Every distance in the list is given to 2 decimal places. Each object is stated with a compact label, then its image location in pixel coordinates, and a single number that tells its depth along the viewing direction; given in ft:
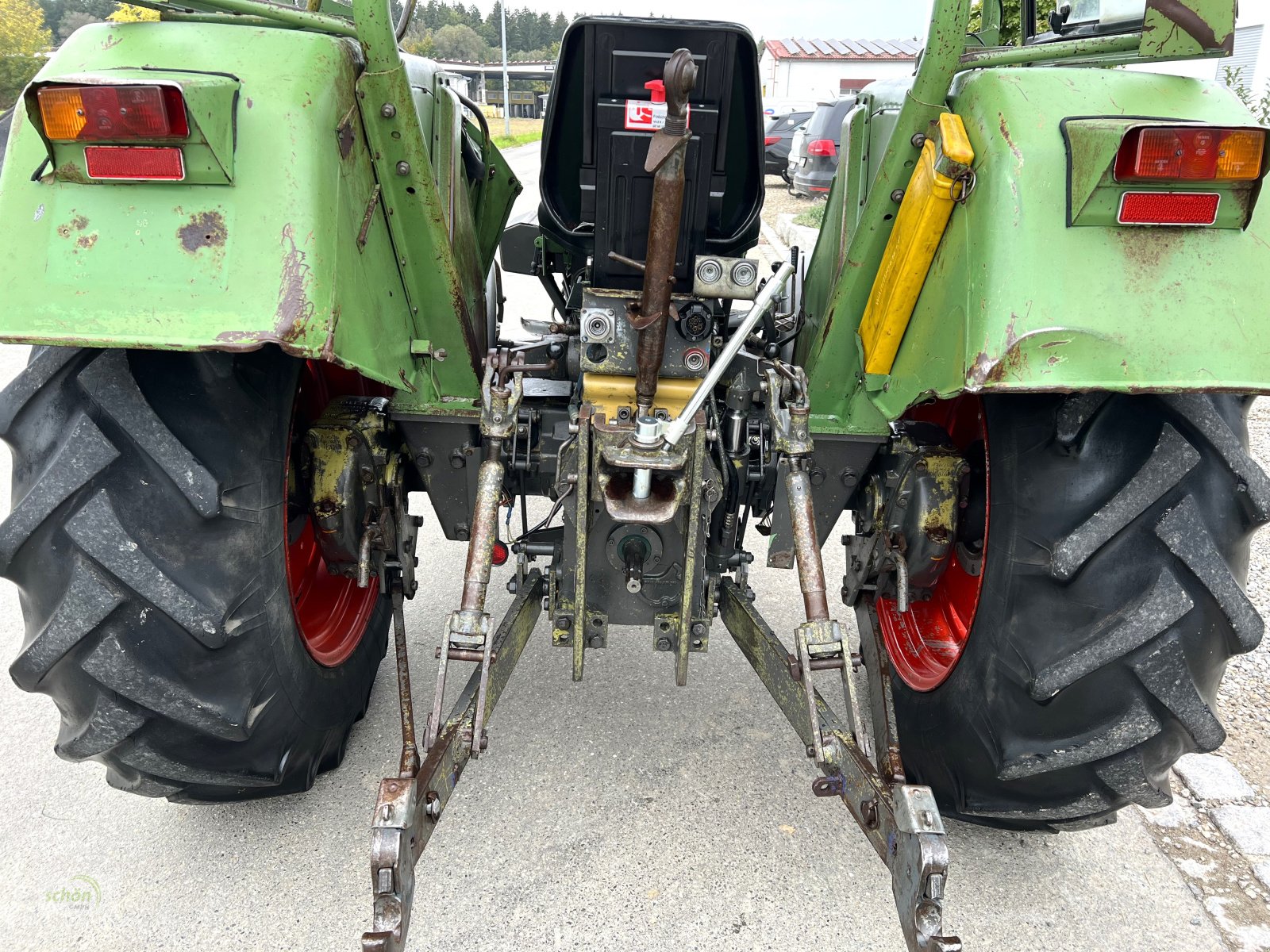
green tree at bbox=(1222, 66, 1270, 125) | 26.92
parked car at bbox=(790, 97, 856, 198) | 37.68
